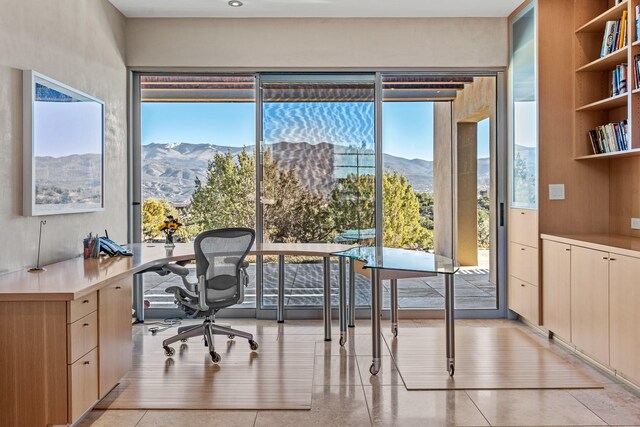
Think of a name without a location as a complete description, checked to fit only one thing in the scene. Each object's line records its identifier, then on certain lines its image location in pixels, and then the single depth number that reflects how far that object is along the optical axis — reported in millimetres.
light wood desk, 2543
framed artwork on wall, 3295
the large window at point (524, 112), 4617
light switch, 4492
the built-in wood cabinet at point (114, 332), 2998
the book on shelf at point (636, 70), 3615
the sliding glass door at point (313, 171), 5312
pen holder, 3773
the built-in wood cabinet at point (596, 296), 3165
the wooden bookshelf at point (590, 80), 4258
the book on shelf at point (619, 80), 3845
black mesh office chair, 3893
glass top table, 3367
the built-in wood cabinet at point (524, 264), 4562
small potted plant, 4574
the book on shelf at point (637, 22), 3553
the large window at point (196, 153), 5328
